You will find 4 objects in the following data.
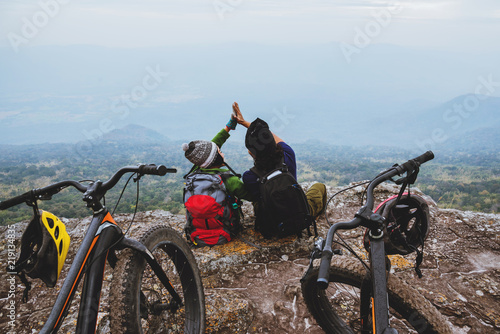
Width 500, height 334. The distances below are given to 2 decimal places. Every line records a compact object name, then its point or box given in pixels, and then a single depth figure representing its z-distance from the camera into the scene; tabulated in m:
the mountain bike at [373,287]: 1.86
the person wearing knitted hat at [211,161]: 4.35
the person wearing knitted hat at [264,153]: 4.14
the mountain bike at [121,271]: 1.91
